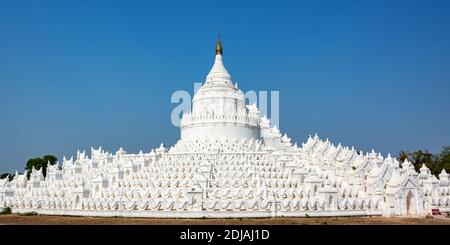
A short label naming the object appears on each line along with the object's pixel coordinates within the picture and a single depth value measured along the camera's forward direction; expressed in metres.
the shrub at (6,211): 55.71
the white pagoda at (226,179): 44.53
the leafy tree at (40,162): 98.38
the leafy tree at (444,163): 78.75
